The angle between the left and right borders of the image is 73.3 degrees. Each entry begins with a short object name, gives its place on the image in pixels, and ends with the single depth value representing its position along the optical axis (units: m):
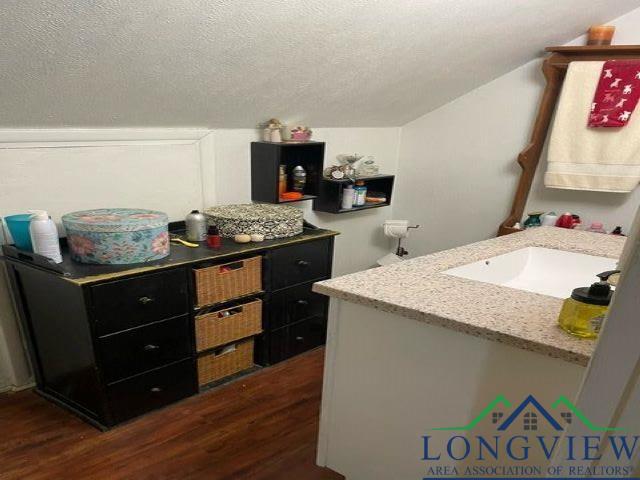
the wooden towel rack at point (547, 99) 2.36
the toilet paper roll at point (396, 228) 3.16
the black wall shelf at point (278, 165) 2.39
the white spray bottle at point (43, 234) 1.63
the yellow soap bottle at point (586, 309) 0.89
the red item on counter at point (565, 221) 2.64
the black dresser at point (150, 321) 1.65
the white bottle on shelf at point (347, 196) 2.88
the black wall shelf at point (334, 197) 2.79
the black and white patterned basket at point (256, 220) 2.12
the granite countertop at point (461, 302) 0.94
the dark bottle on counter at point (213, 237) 1.99
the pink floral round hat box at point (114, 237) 1.66
